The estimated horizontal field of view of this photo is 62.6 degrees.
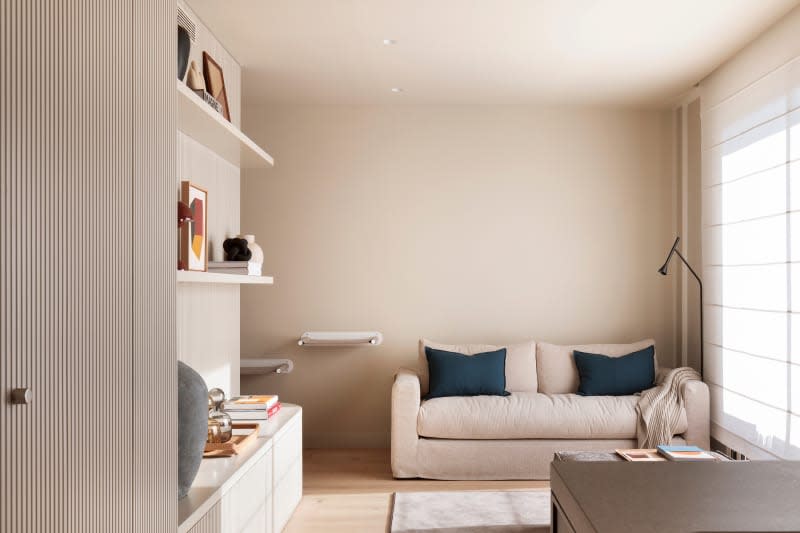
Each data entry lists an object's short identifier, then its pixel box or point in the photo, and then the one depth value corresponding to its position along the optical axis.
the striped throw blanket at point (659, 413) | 4.23
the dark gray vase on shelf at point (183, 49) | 2.95
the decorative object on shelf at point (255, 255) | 3.67
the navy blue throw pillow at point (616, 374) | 4.64
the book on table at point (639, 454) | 3.29
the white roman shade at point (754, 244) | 3.54
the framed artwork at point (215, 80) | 3.60
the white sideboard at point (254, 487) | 2.22
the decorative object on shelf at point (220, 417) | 2.91
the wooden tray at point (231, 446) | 2.75
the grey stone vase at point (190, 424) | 2.22
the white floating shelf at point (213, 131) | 2.75
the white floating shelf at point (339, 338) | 5.00
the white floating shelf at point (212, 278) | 2.66
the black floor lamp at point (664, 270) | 4.72
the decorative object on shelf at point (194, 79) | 3.10
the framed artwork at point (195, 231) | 2.95
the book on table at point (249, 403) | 3.39
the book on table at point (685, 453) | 3.19
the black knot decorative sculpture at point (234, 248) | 3.66
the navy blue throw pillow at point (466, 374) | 4.60
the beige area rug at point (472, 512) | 3.44
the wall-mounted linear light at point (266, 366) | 4.82
